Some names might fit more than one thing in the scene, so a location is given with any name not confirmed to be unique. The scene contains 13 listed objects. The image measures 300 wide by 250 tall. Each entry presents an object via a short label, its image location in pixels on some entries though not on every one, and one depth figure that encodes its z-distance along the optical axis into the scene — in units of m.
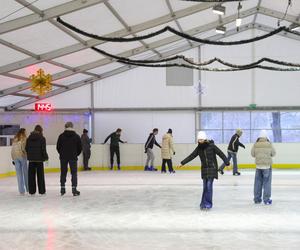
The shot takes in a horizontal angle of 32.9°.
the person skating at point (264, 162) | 9.34
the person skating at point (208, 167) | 8.72
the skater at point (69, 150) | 10.55
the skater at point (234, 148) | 16.45
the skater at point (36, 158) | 10.75
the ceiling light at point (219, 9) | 13.70
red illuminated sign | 21.38
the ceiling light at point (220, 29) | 17.55
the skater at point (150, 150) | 19.19
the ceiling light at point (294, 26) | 17.33
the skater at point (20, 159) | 11.00
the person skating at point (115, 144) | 19.67
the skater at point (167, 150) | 17.91
